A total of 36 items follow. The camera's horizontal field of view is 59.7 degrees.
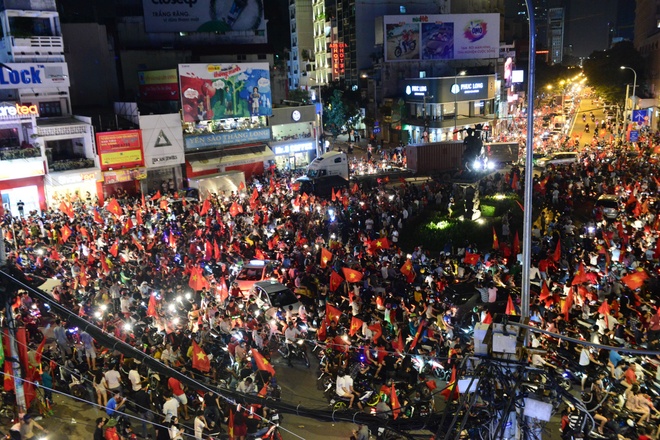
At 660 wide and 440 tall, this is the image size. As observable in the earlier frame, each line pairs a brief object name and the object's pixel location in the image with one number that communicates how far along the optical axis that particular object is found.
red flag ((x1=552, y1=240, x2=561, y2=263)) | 17.87
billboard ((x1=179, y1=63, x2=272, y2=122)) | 36.41
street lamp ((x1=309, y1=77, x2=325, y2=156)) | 44.62
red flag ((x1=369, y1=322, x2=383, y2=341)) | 13.06
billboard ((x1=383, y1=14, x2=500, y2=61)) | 59.97
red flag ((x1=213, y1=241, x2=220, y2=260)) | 20.20
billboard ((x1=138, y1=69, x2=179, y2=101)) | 37.75
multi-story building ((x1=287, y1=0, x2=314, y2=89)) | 87.81
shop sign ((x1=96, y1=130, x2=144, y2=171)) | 32.75
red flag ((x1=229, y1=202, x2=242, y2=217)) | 25.39
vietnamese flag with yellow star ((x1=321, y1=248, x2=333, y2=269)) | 18.59
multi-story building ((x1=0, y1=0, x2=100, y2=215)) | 29.98
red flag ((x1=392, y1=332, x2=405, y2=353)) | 12.70
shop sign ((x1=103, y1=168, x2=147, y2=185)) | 33.16
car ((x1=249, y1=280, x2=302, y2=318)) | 15.94
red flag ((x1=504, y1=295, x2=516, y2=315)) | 13.36
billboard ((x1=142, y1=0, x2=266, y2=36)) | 43.44
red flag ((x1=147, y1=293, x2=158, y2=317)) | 15.24
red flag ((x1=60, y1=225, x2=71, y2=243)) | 22.03
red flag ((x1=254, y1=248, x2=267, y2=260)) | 19.86
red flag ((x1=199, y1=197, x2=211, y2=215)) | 26.01
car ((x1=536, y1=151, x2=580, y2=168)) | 38.41
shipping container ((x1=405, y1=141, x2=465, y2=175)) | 39.03
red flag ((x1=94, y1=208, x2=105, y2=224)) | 24.64
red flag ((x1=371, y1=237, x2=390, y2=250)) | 19.78
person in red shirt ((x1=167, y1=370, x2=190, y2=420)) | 11.65
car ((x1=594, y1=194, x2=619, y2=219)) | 24.21
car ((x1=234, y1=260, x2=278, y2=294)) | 17.88
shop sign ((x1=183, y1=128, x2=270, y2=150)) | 37.19
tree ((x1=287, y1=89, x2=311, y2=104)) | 69.81
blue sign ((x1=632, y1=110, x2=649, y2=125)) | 41.50
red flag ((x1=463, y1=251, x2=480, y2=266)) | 18.27
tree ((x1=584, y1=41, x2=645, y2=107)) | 60.44
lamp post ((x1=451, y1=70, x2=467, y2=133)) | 52.91
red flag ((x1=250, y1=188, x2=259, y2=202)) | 27.81
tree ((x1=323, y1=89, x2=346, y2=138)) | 66.56
